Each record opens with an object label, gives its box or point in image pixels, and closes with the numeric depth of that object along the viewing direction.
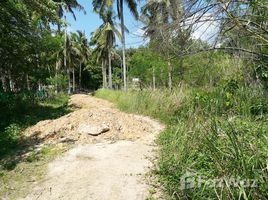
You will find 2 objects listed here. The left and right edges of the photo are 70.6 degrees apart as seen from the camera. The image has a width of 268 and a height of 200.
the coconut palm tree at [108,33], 17.87
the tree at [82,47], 24.41
